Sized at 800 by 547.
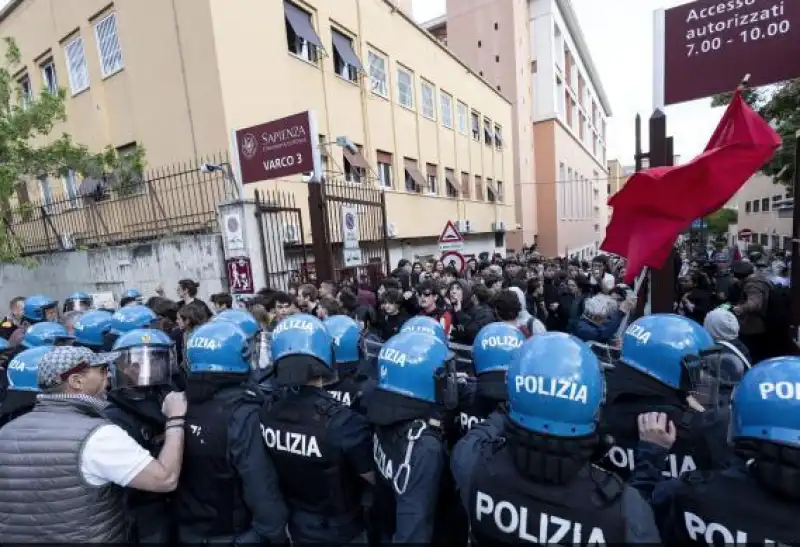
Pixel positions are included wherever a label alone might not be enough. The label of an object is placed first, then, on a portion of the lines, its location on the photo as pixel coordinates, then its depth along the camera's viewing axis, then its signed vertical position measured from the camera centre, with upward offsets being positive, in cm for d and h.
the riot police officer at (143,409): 240 -91
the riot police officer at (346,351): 302 -89
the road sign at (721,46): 303 +115
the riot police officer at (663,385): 200 -86
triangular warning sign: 862 -23
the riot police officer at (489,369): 246 -88
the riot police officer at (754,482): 127 -90
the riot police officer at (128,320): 475 -79
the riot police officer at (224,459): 215 -109
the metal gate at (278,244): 755 -11
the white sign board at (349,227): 712 +9
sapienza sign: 651 +146
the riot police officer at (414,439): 186 -97
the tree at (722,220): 5631 -260
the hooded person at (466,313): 500 -114
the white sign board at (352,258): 675 -41
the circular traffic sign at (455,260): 864 -73
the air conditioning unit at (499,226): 2252 -32
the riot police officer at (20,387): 293 -88
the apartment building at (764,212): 2340 -93
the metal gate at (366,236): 932 -12
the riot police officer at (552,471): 138 -89
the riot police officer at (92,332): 479 -87
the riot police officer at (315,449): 205 -103
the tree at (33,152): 746 +198
